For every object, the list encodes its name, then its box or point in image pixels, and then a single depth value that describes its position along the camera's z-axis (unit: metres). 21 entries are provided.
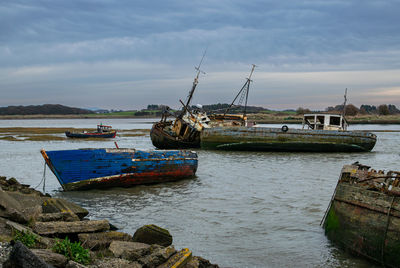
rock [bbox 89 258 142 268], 5.52
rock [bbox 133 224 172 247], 7.36
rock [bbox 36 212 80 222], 7.56
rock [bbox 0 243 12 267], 5.06
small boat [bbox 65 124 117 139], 43.66
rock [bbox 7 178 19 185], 12.72
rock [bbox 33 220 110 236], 6.85
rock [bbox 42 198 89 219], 8.37
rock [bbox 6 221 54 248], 6.00
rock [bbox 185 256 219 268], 6.08
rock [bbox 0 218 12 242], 5.75
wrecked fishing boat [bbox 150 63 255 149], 30.61
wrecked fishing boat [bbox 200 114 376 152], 27.91
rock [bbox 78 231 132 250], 6.67
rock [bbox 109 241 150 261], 6.11
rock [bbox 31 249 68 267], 5.01
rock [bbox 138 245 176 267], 5.76
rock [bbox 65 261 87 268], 4.89
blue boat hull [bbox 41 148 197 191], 13.45
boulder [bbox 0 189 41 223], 7.07
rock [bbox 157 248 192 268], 5.79
